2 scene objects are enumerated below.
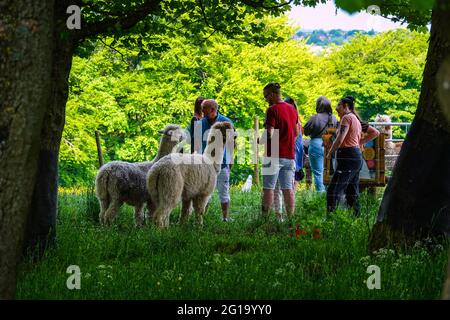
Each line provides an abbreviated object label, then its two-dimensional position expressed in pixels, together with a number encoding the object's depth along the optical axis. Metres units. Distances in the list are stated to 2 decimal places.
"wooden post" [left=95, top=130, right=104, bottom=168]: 18.60
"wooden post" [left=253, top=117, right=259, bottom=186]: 25.37
